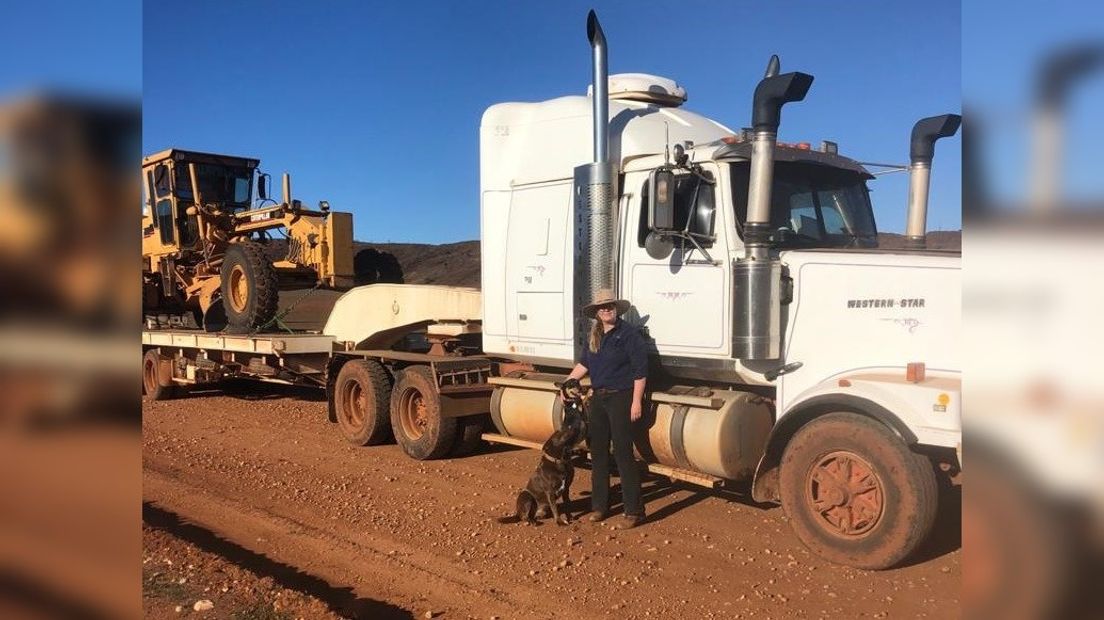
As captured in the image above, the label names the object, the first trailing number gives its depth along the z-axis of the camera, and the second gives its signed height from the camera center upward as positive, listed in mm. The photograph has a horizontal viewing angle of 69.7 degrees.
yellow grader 11391 +782
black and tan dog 6105 -1359
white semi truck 4926 -107
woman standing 6023 -767
